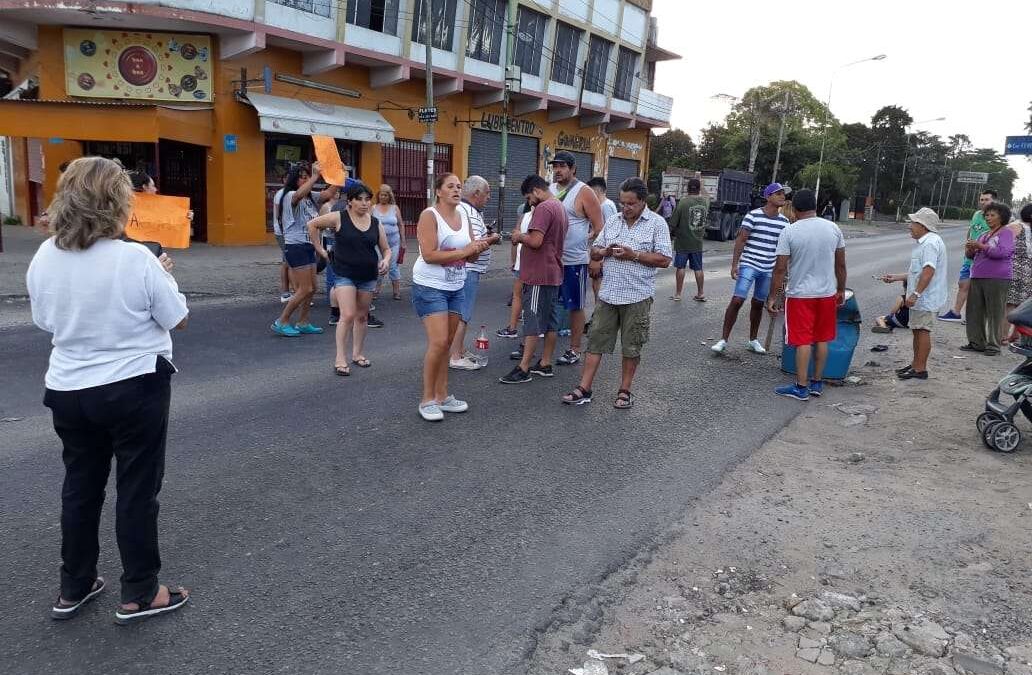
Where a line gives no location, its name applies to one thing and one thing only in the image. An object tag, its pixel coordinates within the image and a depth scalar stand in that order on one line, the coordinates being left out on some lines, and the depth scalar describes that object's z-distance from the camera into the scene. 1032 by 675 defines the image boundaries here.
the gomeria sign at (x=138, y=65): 15.63
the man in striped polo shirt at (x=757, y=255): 7.81
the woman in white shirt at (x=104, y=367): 2.58
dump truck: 27.88
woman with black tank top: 6.64
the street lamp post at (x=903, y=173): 70.99
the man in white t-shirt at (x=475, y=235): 5.76
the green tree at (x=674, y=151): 59.50
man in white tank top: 6.96
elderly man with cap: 6.80
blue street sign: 10.34
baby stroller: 5.08
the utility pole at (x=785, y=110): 48.62
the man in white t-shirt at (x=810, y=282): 6.26
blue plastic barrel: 6.84
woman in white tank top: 5.23
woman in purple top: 8.37
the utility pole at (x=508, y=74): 20.36
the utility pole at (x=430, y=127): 17.80
